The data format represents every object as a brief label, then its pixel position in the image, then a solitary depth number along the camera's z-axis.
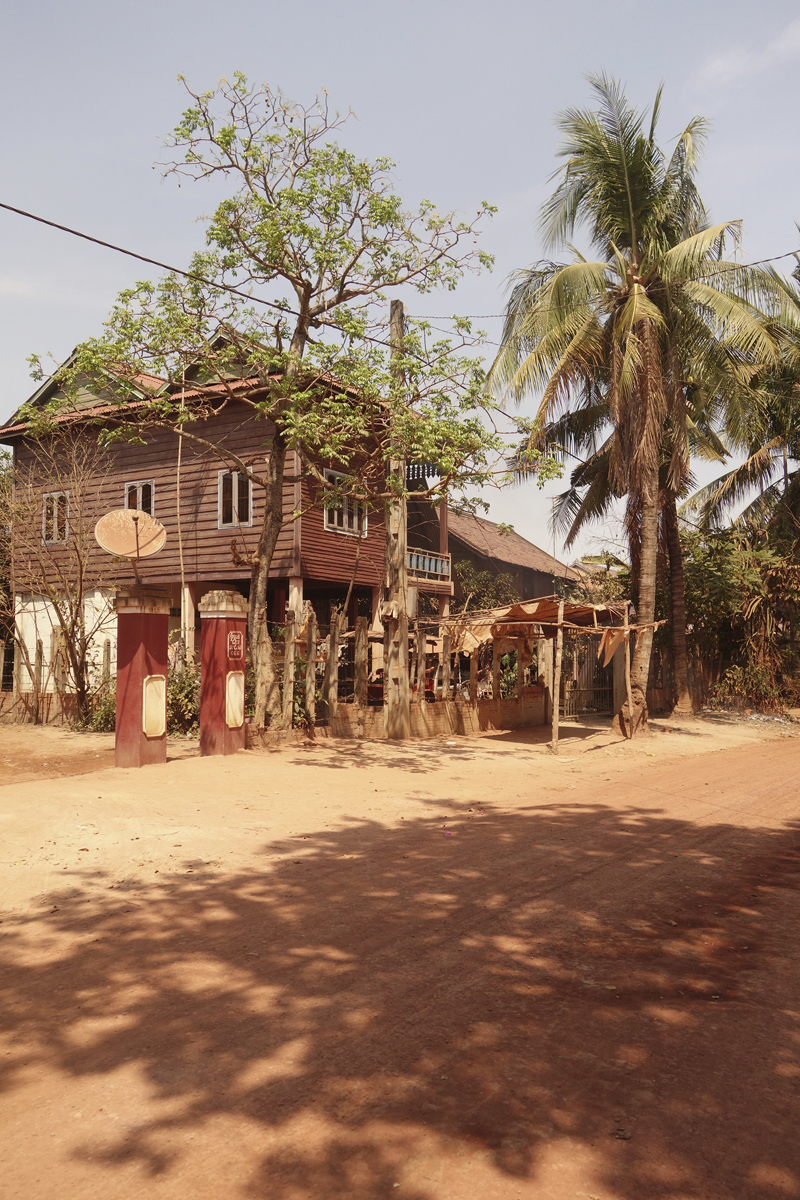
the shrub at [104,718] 16.72
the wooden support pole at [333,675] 14.99
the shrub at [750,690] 22.62
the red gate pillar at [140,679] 11.42
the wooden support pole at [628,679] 17.31
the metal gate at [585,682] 21.38
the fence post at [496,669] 18.64
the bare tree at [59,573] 17.20
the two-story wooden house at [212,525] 20.75
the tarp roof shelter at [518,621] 15.83
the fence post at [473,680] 18.02
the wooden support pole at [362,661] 15.61
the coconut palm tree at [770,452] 22.44
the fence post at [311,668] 14.37
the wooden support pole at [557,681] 14.61
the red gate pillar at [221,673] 12.59
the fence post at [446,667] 17.30
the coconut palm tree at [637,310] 17.23
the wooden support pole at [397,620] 15.66
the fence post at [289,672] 14.23
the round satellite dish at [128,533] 13.20
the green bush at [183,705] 15.66
